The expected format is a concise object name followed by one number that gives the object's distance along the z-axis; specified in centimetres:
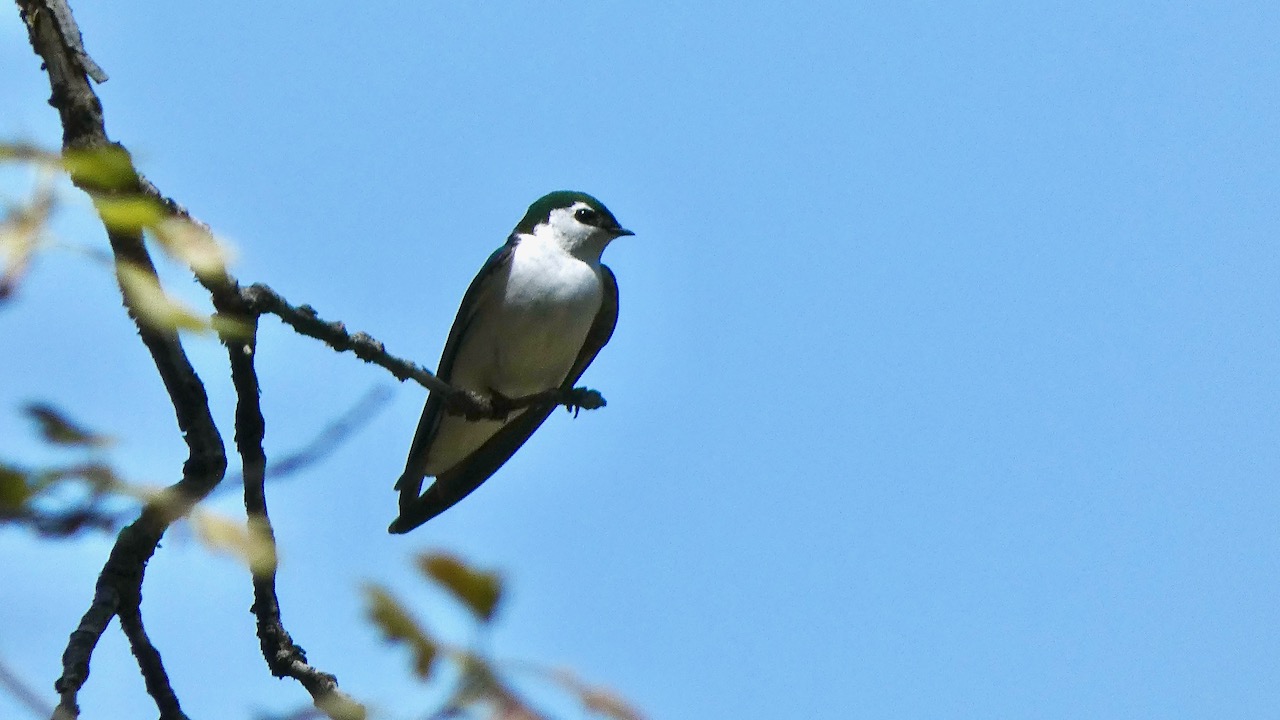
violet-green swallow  753
